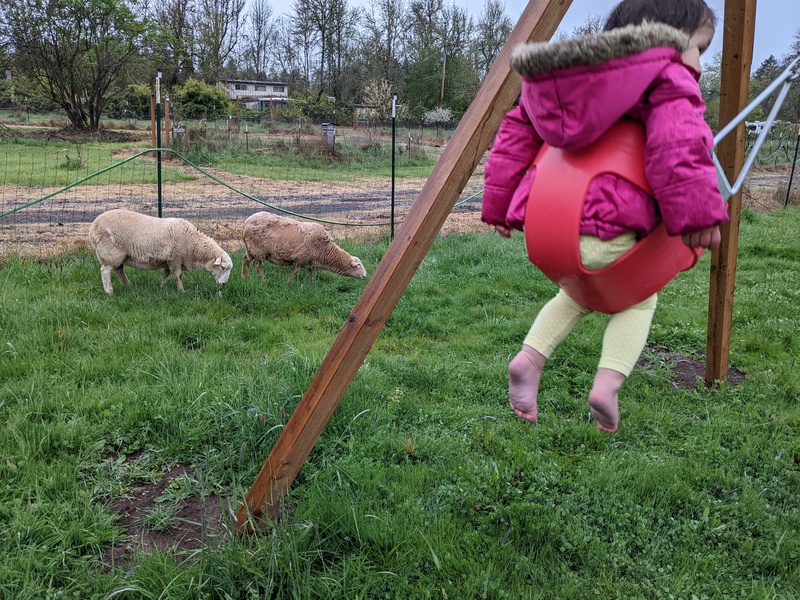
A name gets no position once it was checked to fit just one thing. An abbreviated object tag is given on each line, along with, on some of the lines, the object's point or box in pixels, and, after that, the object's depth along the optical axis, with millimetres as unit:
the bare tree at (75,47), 24719
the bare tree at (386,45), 46000
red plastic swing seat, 1673
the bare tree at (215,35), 41844
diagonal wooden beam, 2408
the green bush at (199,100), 30406
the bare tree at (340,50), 45625
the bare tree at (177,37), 34625
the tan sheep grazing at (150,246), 6453
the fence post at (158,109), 7477
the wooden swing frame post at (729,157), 3832
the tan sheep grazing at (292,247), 7332
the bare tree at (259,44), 50562
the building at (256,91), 46209
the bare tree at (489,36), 39625
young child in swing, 1546
